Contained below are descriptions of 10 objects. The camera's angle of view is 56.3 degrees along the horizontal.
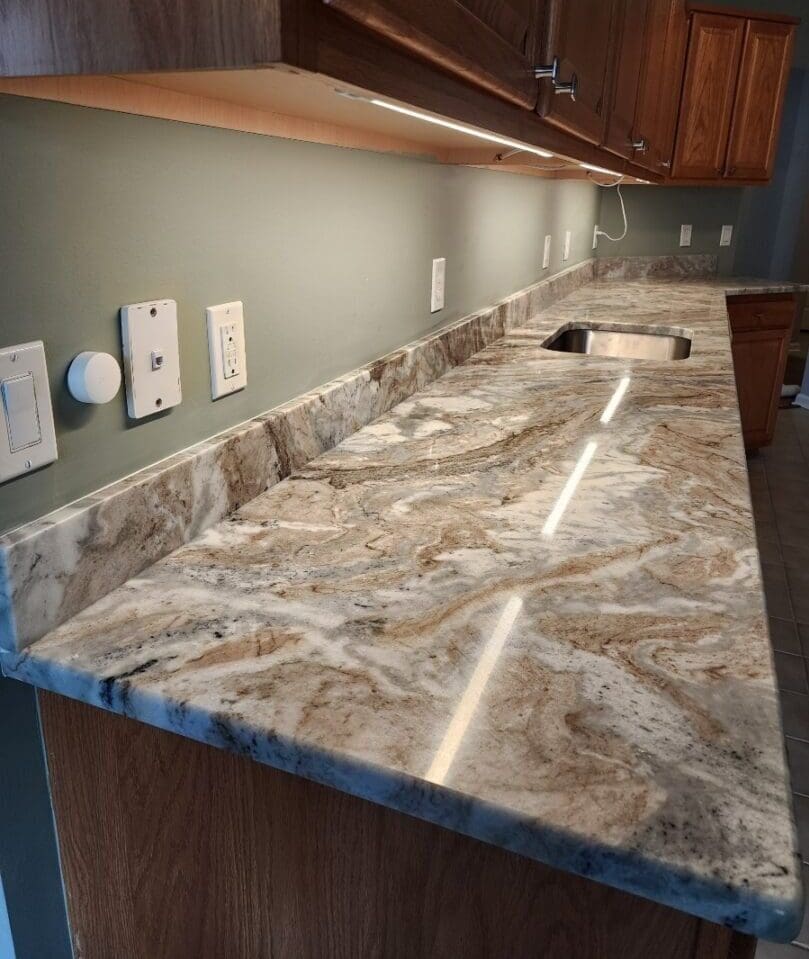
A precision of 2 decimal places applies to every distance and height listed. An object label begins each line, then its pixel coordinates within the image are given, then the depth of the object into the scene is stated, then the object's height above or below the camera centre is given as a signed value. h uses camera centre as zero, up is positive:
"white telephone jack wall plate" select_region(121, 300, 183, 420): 0.73 -0.14
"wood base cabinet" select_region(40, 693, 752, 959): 0.56 -0.50
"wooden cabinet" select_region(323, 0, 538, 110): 0.47 +0.13
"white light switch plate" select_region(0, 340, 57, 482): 0.61 -0.16
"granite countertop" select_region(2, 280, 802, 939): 0.46 -0.33
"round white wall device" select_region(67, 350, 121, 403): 0.67 -0.14
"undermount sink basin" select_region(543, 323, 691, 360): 2.36 -0.35
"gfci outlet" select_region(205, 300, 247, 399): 0.85 -0.14
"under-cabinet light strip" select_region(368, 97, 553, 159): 0.60 +0.09
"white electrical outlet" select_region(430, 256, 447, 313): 1.58 -0.13
